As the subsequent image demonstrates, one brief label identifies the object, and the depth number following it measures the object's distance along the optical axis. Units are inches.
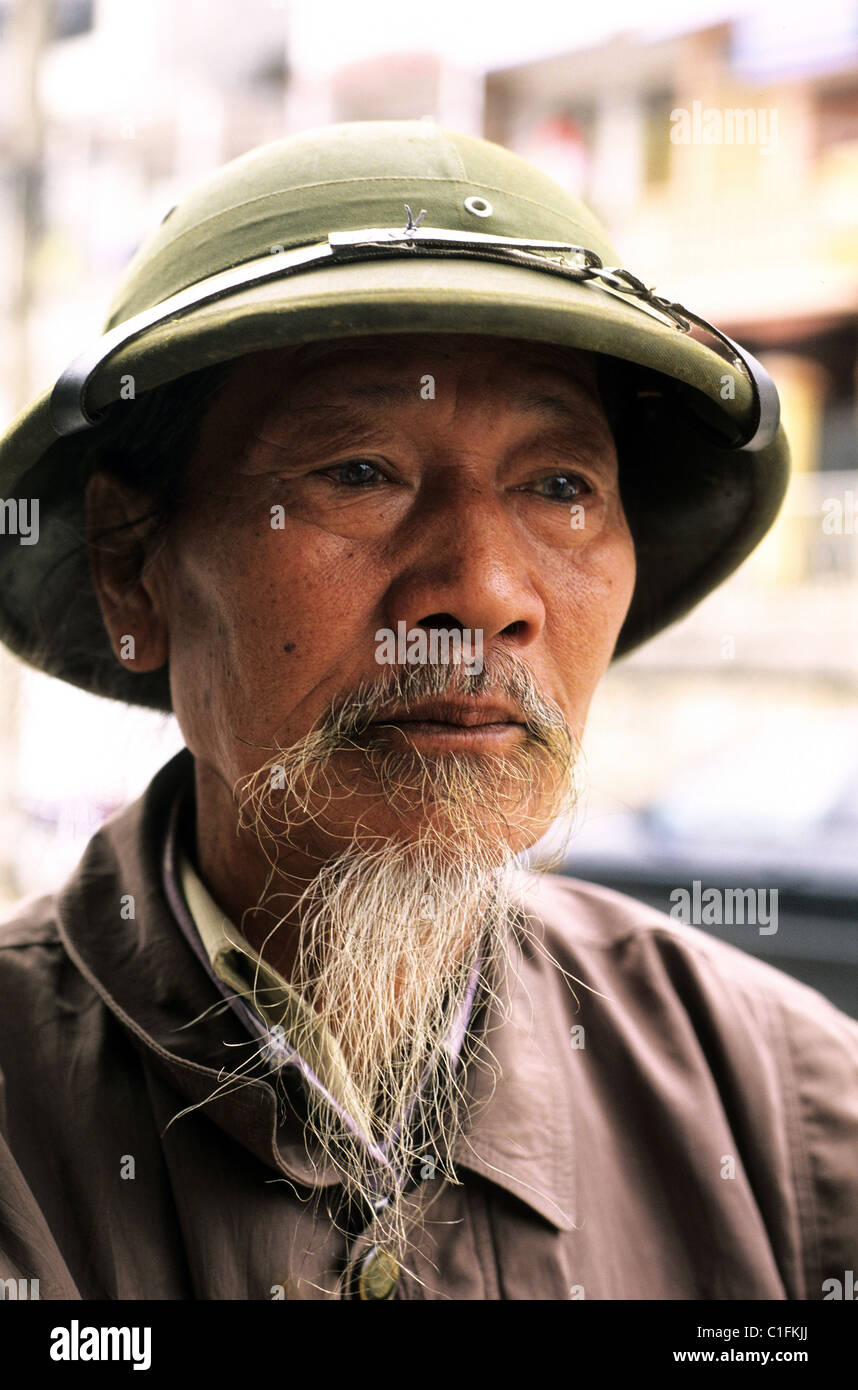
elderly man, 24.8
